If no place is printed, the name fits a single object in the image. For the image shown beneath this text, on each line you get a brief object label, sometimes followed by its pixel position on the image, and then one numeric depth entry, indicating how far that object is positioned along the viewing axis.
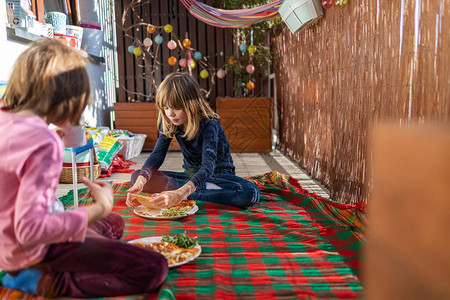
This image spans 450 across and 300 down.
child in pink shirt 1.04
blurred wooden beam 0.66
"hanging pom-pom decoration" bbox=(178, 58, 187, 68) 5.42
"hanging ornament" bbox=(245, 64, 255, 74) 5.30
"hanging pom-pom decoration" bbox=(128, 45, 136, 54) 5.50
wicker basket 3.27
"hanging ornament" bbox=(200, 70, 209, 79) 5.61
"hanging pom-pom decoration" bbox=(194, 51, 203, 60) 5.60
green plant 5.46
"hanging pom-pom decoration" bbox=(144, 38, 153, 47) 5.36
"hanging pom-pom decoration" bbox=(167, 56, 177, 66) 5.41
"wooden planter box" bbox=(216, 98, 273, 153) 5.27
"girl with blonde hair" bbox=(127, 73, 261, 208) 2.22
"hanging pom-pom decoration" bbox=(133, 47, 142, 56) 5.34
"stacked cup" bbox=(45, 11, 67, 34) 3.62
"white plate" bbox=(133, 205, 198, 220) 2.05
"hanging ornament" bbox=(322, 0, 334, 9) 3.10
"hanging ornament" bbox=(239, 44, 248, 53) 5.21
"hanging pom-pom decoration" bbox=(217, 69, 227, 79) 5.60
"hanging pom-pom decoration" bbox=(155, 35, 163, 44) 5.43
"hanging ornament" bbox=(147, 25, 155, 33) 5.23
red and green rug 1.42
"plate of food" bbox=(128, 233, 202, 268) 1.53
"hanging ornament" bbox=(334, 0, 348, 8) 2.78
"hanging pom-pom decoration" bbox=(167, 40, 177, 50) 5.41
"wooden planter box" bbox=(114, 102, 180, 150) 5.46
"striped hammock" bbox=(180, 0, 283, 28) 3.96
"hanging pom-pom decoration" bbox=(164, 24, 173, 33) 5.43
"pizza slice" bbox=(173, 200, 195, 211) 2.19
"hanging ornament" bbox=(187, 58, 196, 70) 5.36
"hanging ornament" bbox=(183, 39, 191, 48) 5.34
